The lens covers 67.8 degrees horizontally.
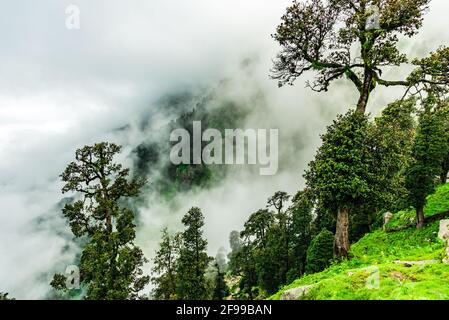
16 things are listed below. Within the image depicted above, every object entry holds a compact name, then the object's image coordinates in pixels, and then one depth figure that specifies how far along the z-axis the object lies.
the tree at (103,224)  26.53
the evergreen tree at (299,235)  60.81
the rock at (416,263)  12.19
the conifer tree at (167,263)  52.50
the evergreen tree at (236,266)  75.14
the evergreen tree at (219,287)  78.31
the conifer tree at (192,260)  46.97
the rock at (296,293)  11.90
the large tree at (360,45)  20.09
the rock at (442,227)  19.32
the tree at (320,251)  46.56
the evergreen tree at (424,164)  35.22
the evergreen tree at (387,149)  20.92
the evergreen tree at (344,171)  20.42
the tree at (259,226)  67.31
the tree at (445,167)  46.61
